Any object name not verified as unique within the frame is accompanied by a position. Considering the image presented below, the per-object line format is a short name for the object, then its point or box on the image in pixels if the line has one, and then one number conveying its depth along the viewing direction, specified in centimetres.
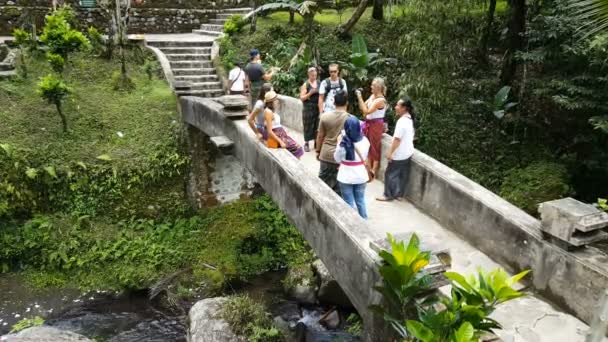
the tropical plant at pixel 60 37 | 1122
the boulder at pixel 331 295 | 944
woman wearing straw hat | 692
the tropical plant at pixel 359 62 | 1259
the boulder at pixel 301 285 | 971
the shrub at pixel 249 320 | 754
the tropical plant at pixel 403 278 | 339
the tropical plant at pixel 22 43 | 1193
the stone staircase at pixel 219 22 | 1631
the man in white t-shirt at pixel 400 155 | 597
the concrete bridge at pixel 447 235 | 408
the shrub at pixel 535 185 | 869
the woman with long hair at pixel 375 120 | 655
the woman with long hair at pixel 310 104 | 791
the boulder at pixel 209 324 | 741
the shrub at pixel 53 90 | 1000
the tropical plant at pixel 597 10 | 315
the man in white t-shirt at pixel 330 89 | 734
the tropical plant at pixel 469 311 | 295
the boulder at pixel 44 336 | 678
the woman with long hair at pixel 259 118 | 698
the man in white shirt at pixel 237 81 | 1008
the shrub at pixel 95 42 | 1338
